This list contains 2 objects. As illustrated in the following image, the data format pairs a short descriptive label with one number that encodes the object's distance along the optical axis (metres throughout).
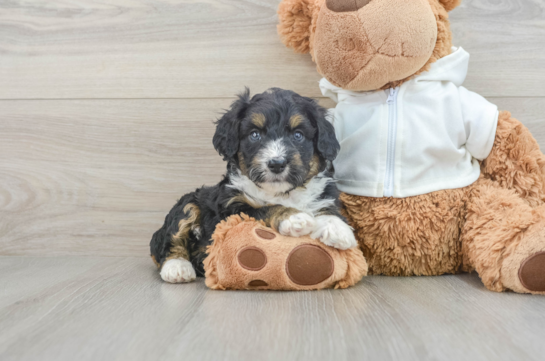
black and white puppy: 0.73
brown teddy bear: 0.77
